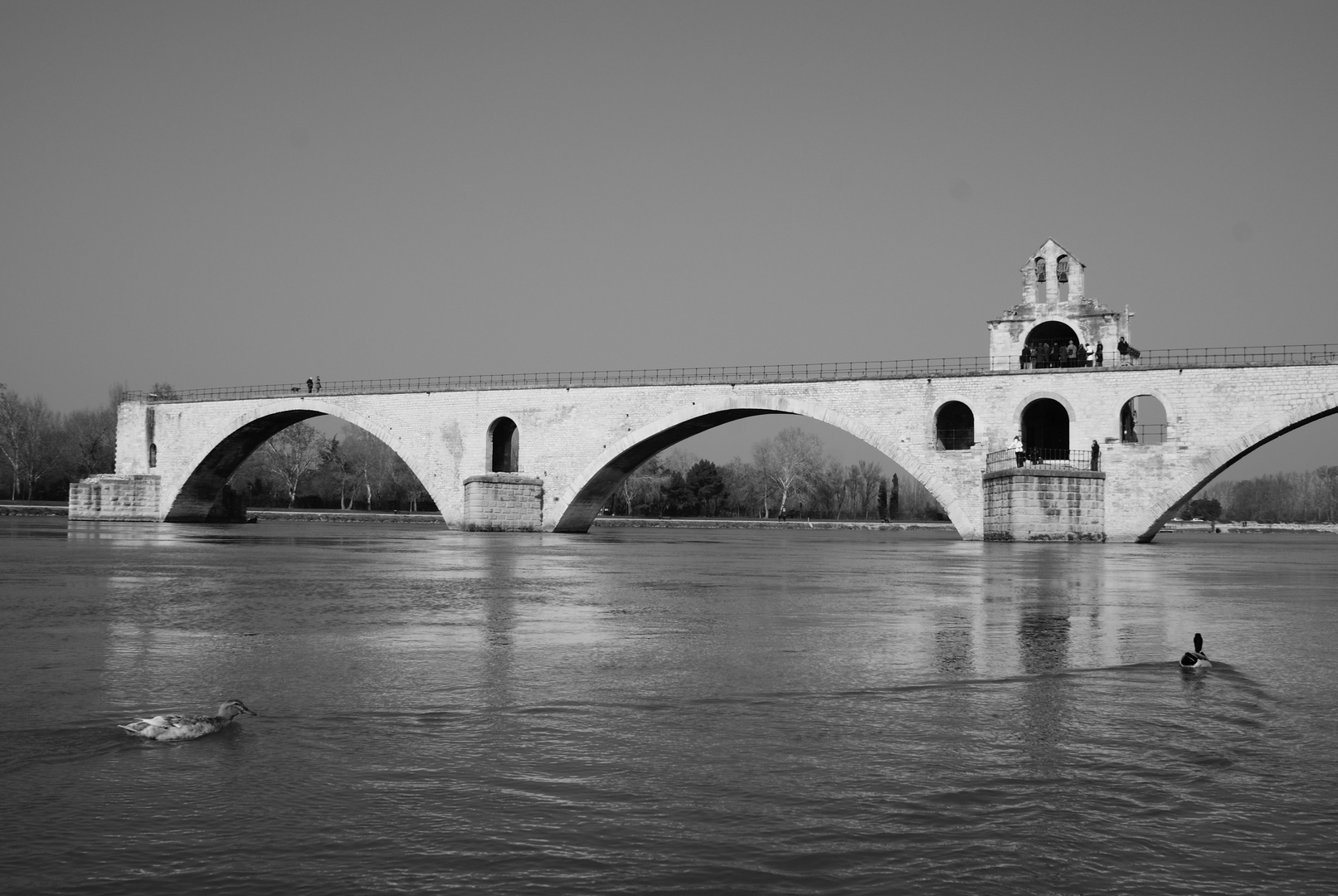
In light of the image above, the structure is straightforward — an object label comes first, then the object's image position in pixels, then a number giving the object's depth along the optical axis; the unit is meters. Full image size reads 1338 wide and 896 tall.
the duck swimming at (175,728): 5.08
